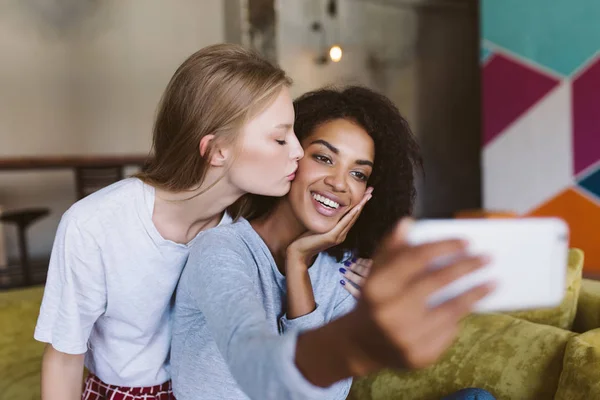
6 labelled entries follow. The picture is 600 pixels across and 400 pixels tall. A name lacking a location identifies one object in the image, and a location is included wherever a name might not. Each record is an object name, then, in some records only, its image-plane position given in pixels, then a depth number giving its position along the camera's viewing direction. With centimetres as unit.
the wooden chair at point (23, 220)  397
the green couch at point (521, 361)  129
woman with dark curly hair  107
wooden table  386
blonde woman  104
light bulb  503
